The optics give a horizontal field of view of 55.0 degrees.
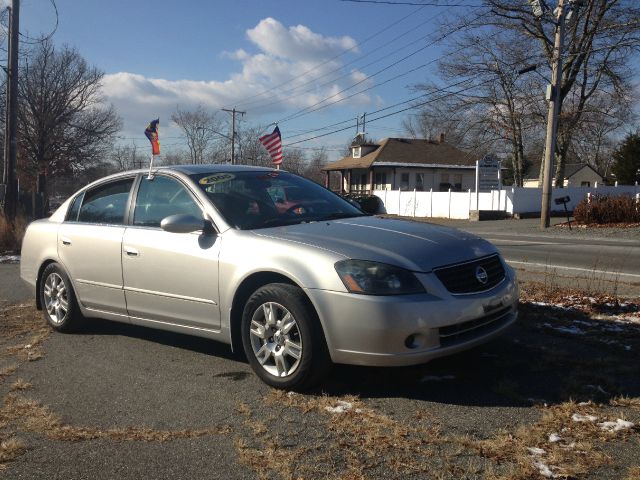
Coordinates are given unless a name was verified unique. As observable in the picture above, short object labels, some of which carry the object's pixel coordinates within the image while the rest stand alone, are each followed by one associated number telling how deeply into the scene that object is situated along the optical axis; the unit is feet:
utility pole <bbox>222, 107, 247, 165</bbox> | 174.50
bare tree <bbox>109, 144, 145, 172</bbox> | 164.50
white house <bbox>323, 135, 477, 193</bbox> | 166.40
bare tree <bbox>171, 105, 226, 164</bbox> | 204.33
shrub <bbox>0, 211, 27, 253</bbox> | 46.34
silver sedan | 12.53
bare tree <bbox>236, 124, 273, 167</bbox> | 216.13
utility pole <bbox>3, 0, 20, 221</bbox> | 54.03
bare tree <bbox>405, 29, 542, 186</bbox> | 122.72
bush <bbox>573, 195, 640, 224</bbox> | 73.97
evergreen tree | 191.11
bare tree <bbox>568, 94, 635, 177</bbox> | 121.70
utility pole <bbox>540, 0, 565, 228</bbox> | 70.79
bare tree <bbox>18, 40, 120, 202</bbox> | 129.90
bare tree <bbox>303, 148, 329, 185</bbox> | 280.35
